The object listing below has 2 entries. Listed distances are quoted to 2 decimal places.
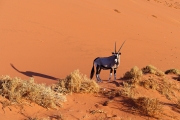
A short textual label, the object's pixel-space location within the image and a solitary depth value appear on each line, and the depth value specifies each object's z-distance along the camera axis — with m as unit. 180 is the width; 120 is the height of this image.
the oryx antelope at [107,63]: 17.83
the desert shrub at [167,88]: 15.40
